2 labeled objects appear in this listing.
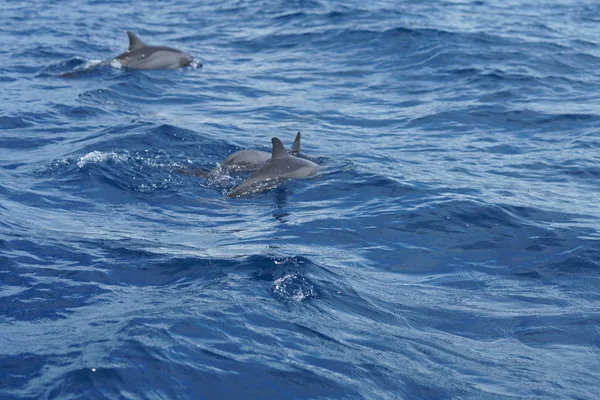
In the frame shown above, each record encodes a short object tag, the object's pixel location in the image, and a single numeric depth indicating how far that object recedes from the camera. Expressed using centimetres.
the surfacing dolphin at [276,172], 1490
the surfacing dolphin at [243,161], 1579
